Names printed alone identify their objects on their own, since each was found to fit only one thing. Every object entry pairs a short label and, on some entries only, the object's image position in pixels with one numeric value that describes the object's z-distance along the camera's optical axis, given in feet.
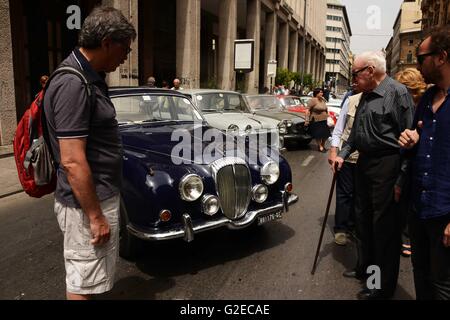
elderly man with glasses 10.36
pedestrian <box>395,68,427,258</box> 10.40
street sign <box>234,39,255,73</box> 61.00
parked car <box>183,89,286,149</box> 27.53
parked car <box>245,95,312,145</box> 36.88
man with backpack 6.62
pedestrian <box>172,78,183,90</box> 48.49
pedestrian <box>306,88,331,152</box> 36.24
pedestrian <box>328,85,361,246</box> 14.70
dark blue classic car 11.57
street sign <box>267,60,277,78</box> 74.08
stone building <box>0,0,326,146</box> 42.32
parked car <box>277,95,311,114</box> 45.06
